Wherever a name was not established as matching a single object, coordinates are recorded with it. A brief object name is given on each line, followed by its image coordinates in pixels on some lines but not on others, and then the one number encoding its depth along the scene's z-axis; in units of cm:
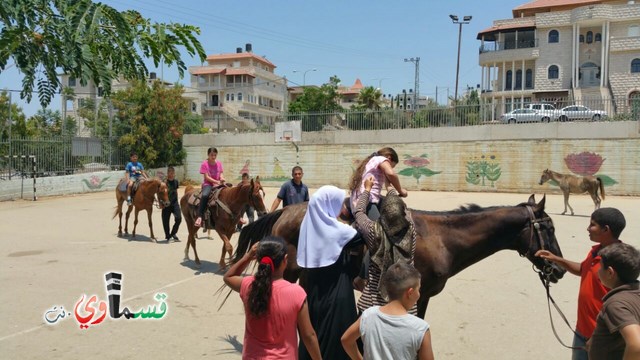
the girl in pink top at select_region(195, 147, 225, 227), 1015
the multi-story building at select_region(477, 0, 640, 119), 4847
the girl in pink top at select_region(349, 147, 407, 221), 506
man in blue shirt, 944
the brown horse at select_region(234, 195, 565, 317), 481
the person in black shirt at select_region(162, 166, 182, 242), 1301
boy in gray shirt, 274
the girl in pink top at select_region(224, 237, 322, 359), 312
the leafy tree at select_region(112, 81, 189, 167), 3086
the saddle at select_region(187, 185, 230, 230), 995
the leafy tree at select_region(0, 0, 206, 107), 271
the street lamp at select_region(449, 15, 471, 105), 4862
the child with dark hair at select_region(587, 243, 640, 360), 259
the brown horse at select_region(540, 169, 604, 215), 1875
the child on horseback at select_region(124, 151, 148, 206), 1462
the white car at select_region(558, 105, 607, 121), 2597
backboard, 3228
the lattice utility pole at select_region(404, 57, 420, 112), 6118
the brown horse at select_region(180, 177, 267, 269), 947
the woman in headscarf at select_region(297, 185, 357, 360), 369
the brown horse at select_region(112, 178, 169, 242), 1284
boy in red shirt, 361
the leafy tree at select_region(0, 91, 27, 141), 2548
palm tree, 5366
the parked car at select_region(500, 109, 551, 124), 2711
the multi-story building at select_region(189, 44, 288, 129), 7662
